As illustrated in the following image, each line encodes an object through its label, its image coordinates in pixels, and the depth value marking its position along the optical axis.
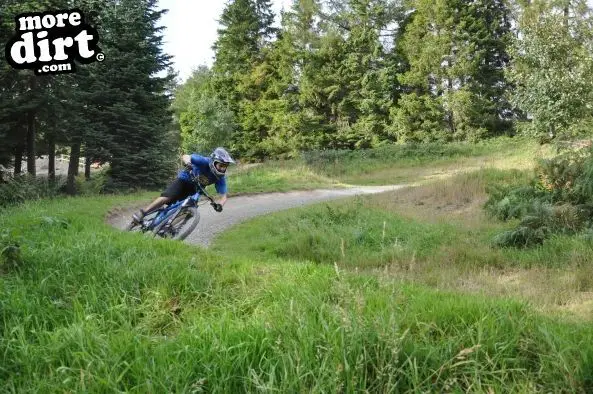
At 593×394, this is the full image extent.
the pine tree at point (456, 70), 35.56
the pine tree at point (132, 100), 19.64
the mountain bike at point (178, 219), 7.62
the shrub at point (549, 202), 7.99
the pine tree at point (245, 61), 43.22
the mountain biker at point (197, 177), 7.48
